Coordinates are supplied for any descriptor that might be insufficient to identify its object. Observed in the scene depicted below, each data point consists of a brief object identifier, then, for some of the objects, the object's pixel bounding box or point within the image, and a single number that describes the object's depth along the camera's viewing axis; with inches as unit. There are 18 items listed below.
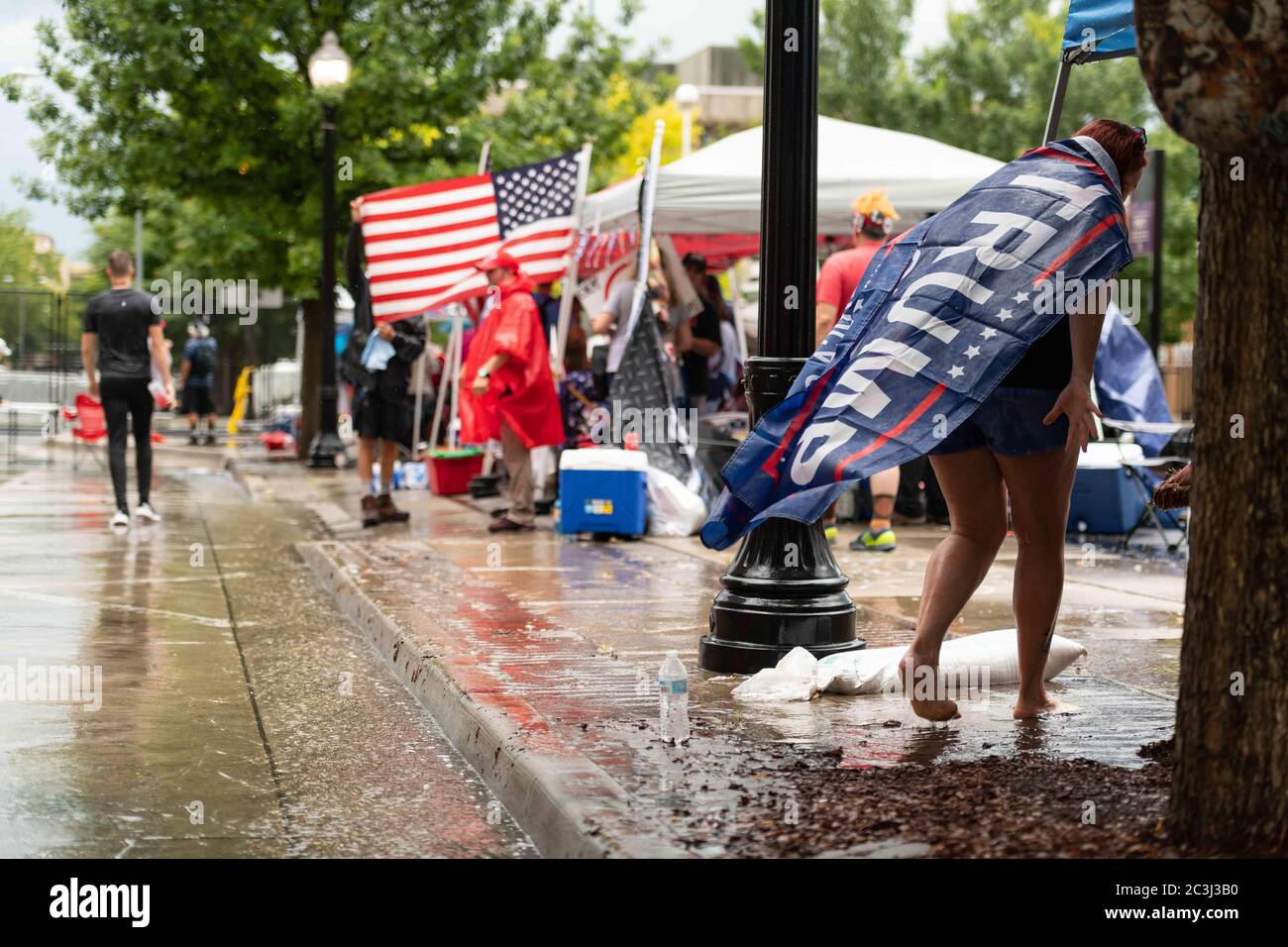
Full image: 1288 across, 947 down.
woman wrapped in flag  193.5
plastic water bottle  203.6
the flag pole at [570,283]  545.6
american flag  553.6
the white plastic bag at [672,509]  472.4
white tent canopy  514.0
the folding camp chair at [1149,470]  443.5
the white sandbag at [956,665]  237.1
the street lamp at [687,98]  915.2
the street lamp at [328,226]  765.9
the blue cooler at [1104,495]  474.3
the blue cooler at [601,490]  460.8
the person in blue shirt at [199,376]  1159.0
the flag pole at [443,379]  683.4
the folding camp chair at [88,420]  821.2
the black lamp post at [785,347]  253.6
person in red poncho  474.6
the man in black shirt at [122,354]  521.0
